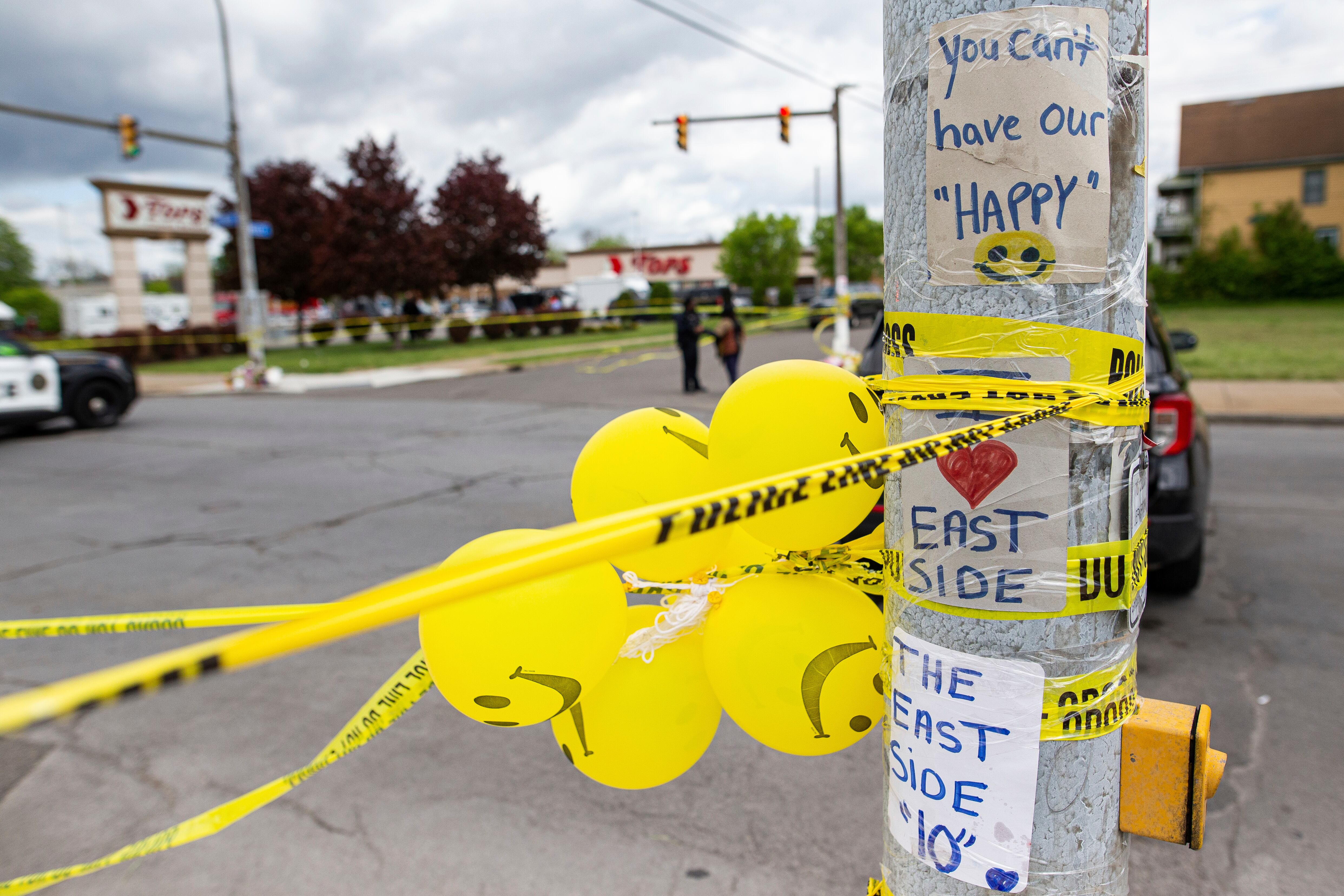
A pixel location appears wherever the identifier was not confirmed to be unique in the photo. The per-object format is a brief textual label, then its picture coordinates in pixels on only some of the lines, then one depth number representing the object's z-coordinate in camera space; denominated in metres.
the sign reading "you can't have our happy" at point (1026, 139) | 0.95
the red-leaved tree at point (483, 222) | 36.78
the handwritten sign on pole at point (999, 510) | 0.99
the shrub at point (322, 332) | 35.97
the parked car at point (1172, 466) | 4.31
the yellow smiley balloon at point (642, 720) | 1.47
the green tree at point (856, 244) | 72.56
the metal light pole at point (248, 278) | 19.05
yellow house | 45.22
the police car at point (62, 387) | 11.86
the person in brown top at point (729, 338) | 14.02
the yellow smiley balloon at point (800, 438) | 1.34
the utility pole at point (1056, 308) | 0.99
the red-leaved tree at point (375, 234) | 30.47
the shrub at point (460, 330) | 30.16
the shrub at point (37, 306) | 78.00
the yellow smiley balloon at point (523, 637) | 1.26
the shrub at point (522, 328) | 34.66
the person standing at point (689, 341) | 14.19
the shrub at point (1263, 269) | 41.31
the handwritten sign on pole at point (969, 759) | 1.05
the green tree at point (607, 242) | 114.00
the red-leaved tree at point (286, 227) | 36.03
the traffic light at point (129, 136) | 17.09
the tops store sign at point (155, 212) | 29.23
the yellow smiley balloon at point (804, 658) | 1.36
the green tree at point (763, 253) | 66.00
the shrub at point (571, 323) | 35.56
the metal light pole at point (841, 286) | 19.09
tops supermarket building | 73.62
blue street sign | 21.52
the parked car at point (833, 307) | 29.52
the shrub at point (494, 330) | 33.41
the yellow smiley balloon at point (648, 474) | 1.53
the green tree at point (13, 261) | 88.62
